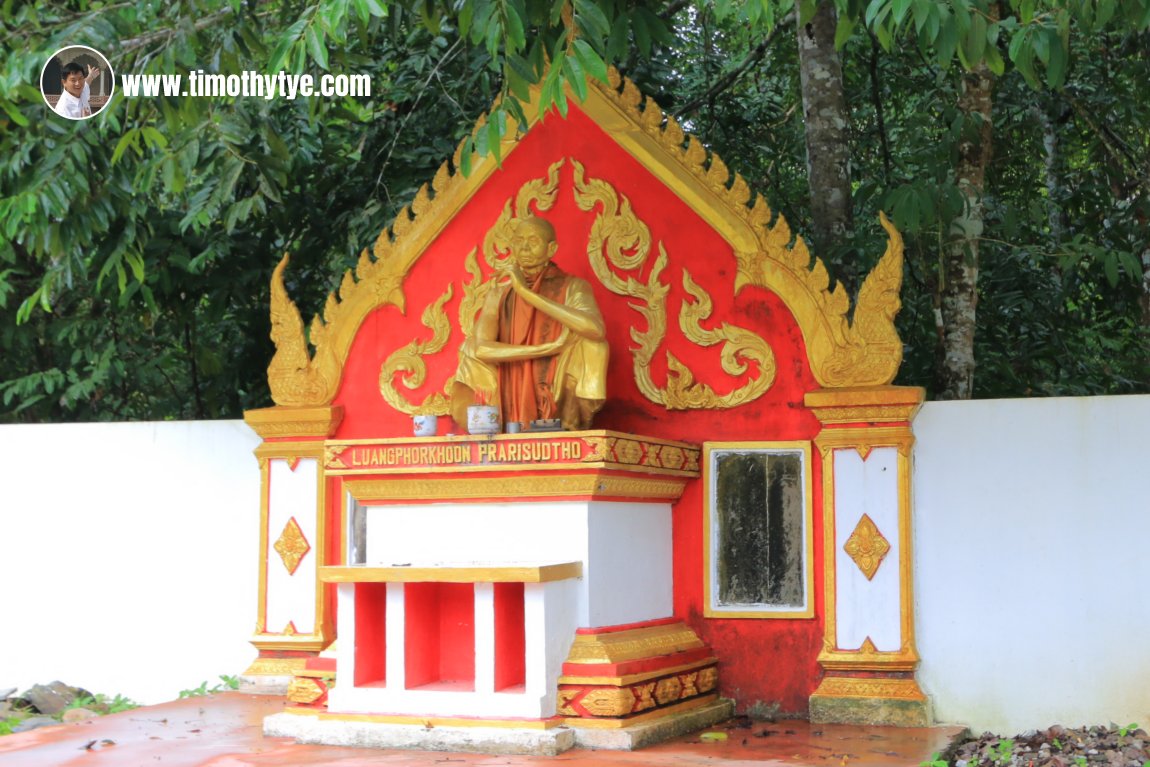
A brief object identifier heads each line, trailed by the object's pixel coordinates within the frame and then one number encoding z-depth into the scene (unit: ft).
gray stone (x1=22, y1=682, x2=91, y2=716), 25.71
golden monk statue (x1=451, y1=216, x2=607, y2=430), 22.66
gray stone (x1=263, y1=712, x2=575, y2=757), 19.08
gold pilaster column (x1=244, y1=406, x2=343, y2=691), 25.73
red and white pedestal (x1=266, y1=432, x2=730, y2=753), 19.74
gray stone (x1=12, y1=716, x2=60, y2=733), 23.29
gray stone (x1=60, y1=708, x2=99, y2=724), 23.85
